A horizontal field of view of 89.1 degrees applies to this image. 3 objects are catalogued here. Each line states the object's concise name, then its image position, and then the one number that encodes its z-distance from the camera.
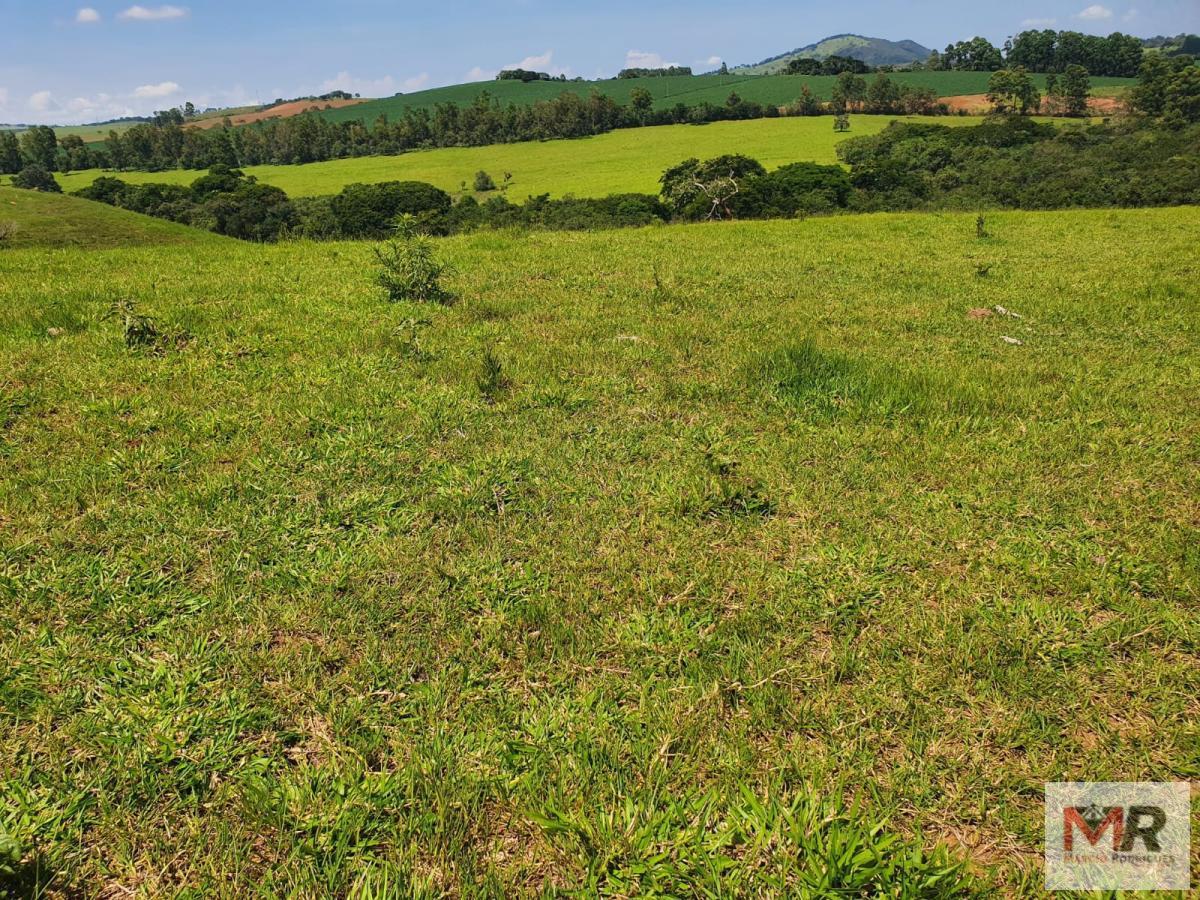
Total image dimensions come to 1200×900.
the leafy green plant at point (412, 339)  7.07
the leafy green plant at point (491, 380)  6.14
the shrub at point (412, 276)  9.48
